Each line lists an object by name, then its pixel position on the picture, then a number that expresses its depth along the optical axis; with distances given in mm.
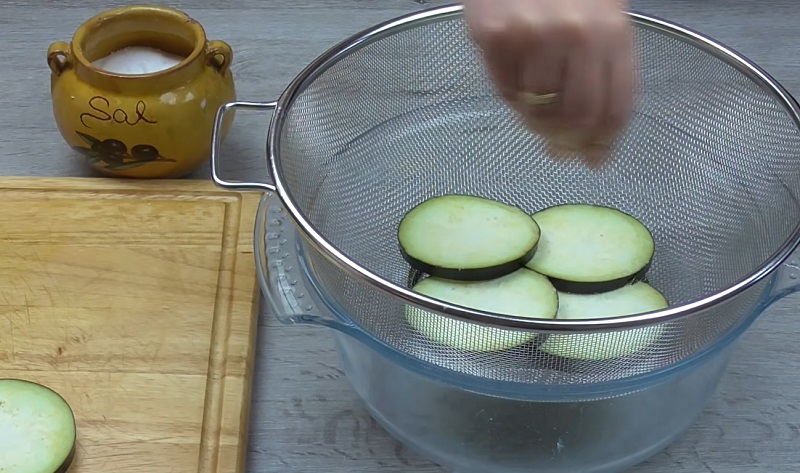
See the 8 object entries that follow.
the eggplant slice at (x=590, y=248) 1210
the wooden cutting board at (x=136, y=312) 1171
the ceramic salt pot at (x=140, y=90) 1257
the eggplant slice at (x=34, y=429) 1135
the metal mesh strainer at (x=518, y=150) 1241
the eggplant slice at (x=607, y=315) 1118
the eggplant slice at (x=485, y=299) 1126
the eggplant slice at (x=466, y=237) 1204
